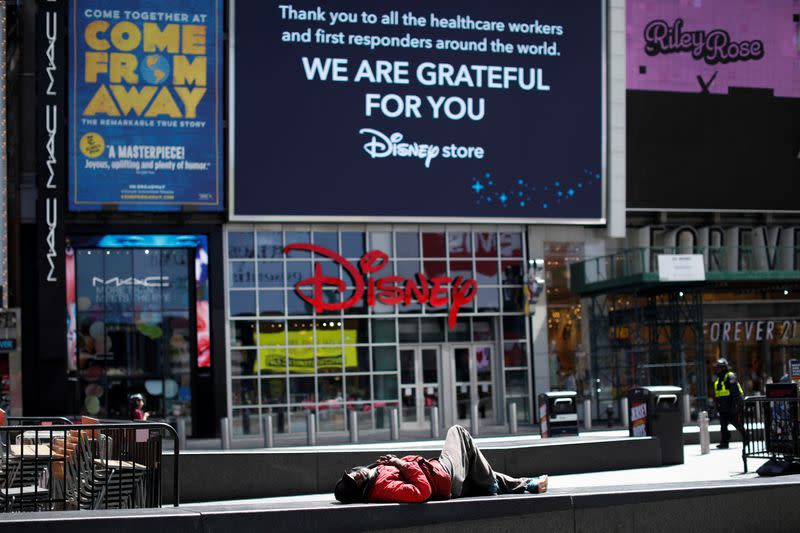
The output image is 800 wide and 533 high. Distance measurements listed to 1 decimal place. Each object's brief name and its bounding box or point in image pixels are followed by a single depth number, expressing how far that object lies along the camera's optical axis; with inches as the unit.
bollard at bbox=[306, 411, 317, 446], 1189.1
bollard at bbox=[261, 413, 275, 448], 1147.3
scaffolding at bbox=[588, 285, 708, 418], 1459.2
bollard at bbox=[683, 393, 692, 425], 1279.5
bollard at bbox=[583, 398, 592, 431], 1267.2
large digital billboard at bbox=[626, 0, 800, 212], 1539.1
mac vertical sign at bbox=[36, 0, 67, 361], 1289.4
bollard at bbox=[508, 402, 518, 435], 1254.3
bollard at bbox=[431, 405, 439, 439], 1240.5
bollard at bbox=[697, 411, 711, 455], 863.1
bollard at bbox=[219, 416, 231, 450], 1147.6
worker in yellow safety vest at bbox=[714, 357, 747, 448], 904.9
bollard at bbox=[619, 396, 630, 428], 1315.7
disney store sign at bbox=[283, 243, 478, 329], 1430.9
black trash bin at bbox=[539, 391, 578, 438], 913.5
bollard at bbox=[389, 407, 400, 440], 1227.2
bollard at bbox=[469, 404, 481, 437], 1240.7
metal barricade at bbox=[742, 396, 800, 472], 633.6
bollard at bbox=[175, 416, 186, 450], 1132.6
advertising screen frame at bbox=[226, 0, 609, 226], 1371.8
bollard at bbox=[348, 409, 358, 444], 1213.7
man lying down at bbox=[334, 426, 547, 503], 425.4
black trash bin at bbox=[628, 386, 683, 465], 797.2
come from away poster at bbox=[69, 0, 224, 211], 1326.3
